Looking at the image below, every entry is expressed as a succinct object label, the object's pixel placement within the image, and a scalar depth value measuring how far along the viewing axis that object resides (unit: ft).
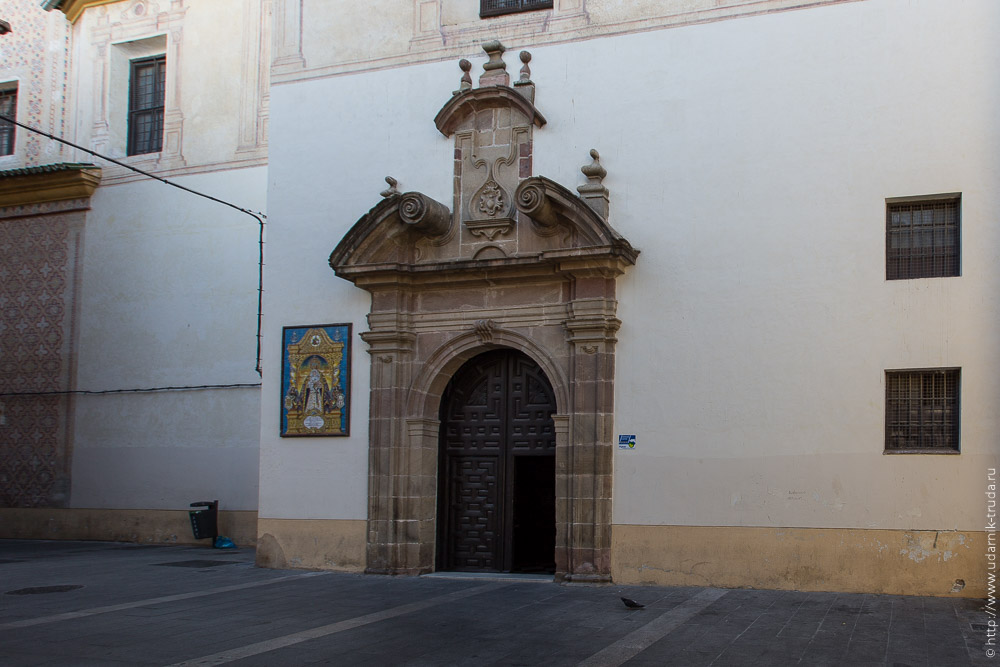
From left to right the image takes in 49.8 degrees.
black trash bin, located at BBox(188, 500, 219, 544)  54.39
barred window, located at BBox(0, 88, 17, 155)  63.72
